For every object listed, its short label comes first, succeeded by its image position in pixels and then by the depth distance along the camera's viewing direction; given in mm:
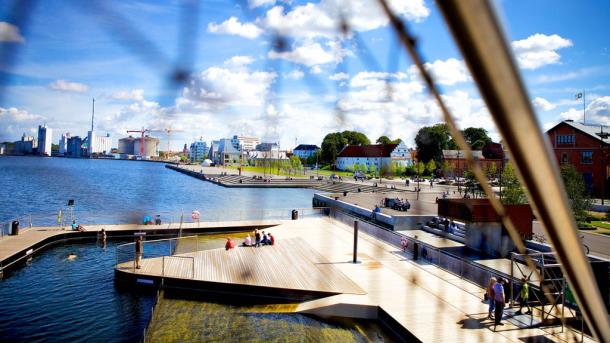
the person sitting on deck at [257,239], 17484
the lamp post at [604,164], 30538
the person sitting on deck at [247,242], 17070
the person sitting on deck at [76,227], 21734
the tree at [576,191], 22859
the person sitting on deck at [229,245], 16375
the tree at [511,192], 20620
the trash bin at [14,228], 20234
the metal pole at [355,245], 15520
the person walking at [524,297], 10320
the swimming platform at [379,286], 9688
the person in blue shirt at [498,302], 9555
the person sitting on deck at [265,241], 18031
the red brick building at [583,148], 33656
